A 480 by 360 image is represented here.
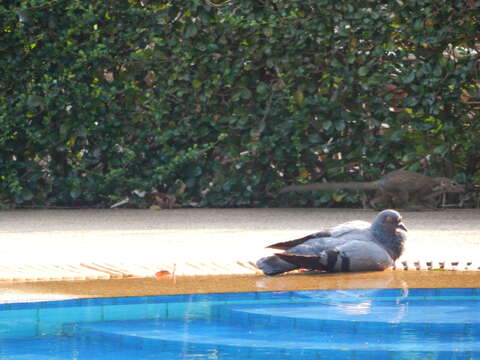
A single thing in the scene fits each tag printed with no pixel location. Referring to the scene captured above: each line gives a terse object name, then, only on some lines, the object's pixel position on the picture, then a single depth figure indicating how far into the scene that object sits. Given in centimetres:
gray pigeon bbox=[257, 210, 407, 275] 1191
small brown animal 1930
